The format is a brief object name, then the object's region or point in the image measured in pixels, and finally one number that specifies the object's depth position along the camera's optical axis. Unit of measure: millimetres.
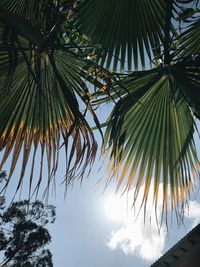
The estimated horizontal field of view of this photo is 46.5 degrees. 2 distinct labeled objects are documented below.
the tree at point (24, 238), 14340
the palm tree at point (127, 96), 1590
